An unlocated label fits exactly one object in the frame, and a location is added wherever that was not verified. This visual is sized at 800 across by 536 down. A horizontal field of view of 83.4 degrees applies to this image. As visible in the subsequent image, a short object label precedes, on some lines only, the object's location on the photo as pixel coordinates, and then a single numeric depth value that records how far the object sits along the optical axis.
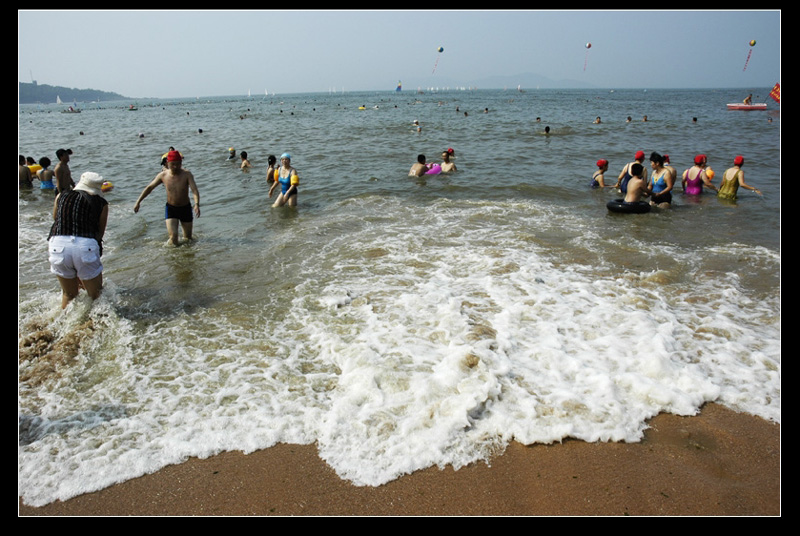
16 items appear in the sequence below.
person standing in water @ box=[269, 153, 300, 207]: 11.01
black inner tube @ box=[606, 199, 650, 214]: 10.08
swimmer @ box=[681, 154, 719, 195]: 11.65
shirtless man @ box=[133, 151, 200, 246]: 7.73
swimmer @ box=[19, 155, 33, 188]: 14.48
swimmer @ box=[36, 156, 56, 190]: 14.44
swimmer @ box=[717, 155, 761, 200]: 11.11
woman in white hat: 4.98
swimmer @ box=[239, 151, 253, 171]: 16.14
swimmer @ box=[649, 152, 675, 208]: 10.71
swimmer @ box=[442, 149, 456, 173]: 14.99
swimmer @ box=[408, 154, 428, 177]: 14.41
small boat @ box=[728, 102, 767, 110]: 39.25
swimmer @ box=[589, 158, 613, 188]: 12.84
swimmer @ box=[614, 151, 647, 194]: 11.88
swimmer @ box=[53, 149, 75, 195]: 10.38
